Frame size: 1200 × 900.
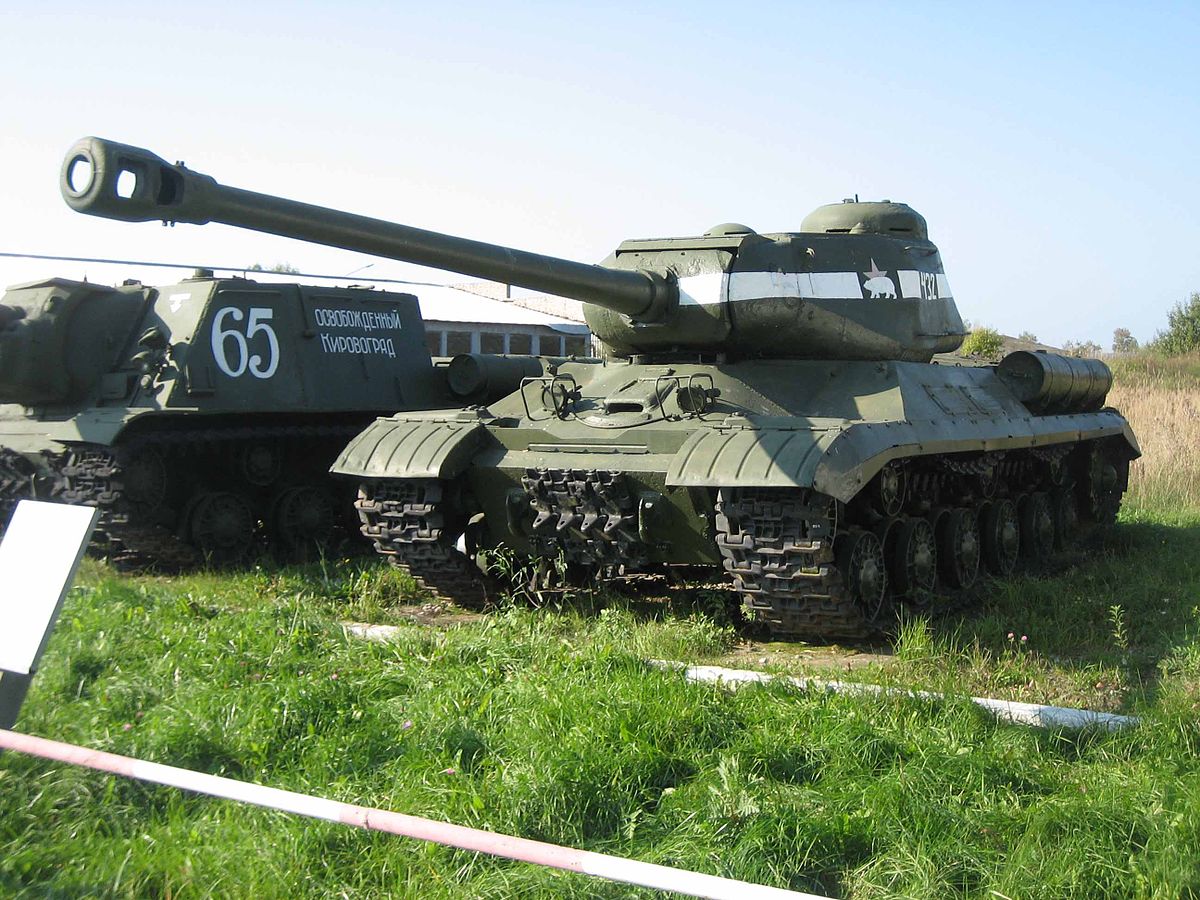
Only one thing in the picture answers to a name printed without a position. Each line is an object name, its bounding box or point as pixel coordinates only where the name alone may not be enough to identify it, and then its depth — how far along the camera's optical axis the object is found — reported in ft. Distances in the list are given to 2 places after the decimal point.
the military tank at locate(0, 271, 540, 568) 37.19
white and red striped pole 10.36
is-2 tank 25.20
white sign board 15.78
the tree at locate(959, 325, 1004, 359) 101.35
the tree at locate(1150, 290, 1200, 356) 107.96
